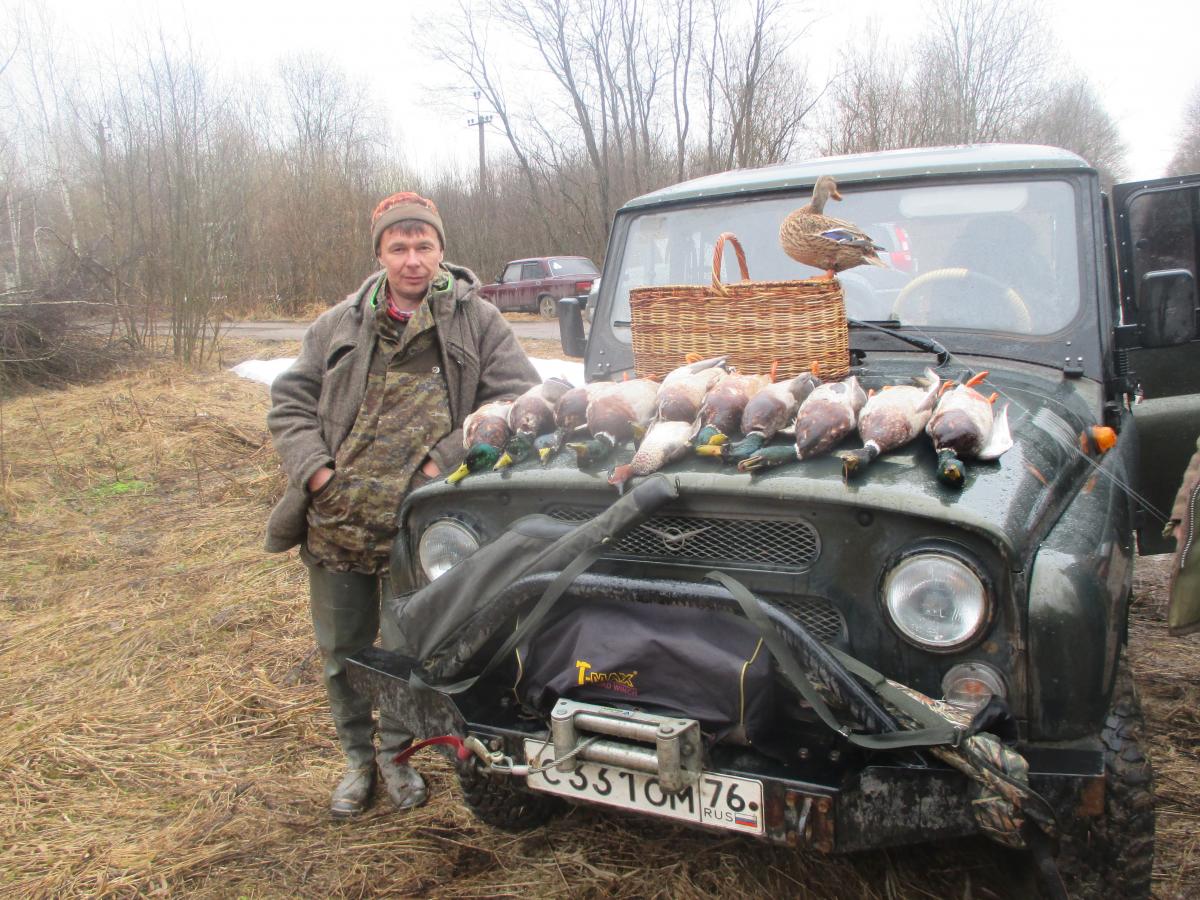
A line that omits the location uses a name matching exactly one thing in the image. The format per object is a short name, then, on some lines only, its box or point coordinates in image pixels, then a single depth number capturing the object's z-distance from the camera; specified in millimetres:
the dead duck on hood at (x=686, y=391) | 2441
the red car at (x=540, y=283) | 21047
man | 2969
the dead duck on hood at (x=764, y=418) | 2213
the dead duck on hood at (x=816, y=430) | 2158
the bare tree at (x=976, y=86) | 24094
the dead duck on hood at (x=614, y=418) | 2371
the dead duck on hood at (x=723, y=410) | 2309
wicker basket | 2674
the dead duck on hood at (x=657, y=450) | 2197
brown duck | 2791
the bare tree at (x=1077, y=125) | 30505
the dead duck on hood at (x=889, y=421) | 2072
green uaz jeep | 1843
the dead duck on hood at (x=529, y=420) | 2543
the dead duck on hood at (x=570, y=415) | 2567
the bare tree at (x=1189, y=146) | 50303
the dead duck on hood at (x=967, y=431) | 2092
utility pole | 27000
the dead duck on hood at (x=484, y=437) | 2510
